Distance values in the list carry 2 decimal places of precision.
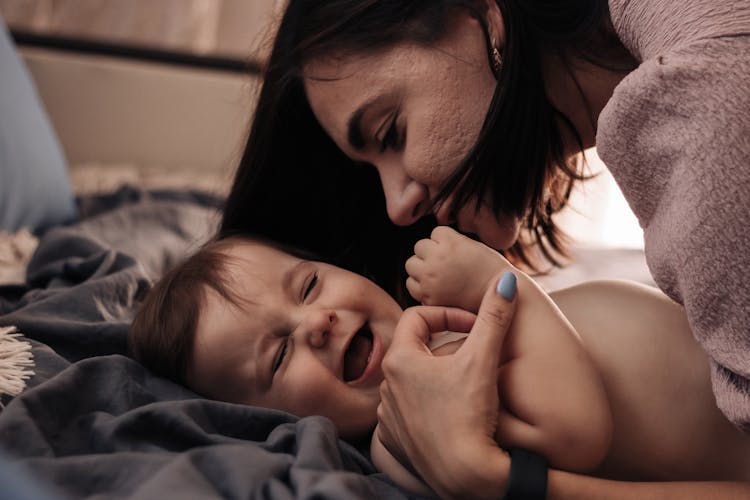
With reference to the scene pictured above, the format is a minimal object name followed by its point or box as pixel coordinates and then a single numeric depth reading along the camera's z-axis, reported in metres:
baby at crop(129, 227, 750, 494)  0.70
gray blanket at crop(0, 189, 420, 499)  0.64
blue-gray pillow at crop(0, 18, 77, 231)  1.60
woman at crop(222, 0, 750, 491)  0.63
